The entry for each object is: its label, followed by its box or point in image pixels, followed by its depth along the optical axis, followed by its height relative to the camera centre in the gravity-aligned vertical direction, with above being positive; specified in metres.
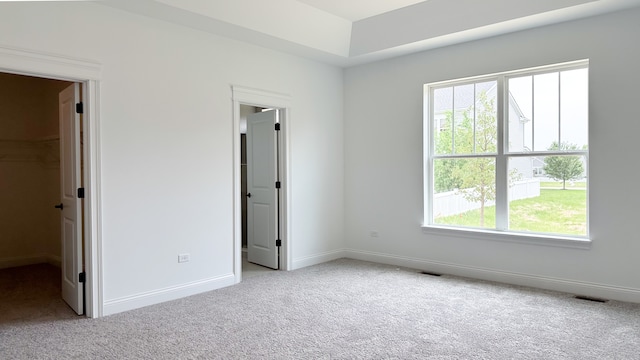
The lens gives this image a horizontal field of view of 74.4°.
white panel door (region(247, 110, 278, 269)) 5.48 -0.21
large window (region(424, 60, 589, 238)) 4.37 +0.25
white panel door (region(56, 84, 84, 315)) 3.76 -0.24
